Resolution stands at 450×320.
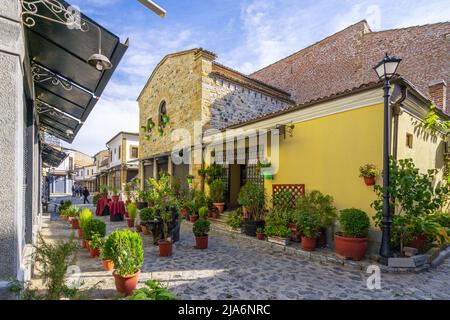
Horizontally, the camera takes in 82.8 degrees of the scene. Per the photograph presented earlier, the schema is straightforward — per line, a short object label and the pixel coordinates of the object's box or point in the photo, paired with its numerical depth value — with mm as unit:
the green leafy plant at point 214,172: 11062
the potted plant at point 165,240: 6086
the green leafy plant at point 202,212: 10101
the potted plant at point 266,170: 8500
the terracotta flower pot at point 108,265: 4945
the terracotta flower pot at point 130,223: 9742
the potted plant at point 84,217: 6268
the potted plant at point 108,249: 4061
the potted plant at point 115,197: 12261
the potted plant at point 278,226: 6918
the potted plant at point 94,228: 5977
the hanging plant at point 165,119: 14656
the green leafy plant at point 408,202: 5199
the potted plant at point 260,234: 7582
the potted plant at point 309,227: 6219
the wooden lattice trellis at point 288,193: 7551
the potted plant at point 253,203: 8203
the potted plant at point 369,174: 5703
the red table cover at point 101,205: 12734
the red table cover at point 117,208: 11162
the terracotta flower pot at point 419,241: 5660
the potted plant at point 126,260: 3842
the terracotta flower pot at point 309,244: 6203
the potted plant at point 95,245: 5754
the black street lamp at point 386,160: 5211
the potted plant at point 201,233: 6836
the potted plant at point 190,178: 11939
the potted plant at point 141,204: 14141
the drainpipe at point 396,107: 5727
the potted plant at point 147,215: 7651
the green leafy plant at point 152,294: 2902
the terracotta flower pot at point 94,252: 5882
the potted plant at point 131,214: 9695
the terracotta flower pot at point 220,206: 10523
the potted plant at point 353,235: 5445
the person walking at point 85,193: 19766
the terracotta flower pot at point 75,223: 9086
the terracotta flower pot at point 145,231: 8500
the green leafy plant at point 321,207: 6395
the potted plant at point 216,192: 10711
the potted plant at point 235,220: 8594
